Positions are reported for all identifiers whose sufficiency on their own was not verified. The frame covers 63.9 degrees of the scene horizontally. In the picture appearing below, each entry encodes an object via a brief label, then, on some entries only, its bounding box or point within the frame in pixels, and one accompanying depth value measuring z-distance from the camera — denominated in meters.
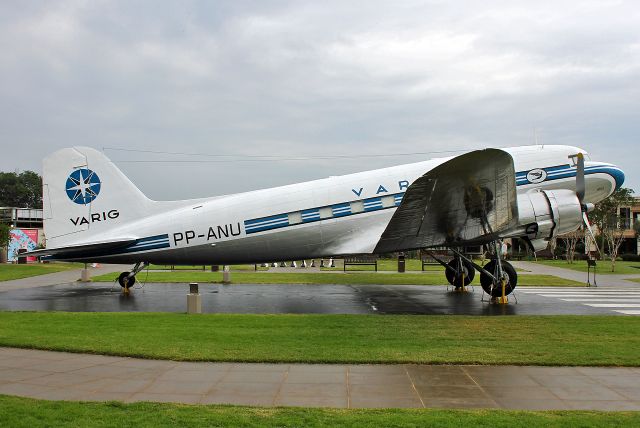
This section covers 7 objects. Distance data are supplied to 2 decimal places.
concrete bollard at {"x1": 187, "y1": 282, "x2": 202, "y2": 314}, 13.36
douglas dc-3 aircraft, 16.12
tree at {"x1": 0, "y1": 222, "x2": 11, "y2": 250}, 39.03
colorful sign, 45.56
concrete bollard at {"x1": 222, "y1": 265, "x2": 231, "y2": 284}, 24.53
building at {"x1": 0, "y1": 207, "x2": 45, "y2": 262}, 45.62
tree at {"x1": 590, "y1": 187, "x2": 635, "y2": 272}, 46.88
